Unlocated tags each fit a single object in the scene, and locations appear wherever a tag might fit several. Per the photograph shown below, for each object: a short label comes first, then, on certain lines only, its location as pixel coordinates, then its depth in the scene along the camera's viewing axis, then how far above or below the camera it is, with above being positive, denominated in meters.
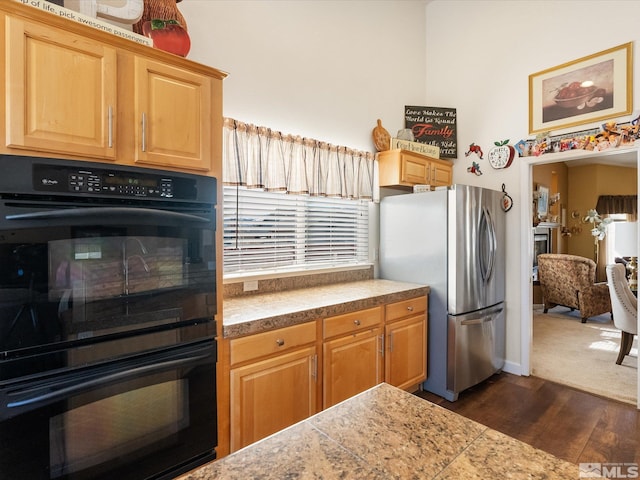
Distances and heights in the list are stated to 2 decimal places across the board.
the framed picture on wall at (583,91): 2.79 +1.30
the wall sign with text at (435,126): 3.77 +1.24
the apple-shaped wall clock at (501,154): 3.41 +0.85
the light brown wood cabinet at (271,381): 1.78 -0.81
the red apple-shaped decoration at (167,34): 1.72 +1.04
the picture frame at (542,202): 6.17 +0.66
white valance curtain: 2.36 +0.59
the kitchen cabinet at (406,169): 3.23 +0.68
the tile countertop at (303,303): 1.86 -0.44
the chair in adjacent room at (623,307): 3.32 -0.69
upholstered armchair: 5.11 -0.75
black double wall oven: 1.21 -0.33
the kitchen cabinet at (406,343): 2.62 -0.85
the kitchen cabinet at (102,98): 1.22 +0.59
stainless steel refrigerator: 2.84 -0.29
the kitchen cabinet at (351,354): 2.21 -0.81
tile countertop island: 0.64 -0.44
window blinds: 2.48 +0.05
